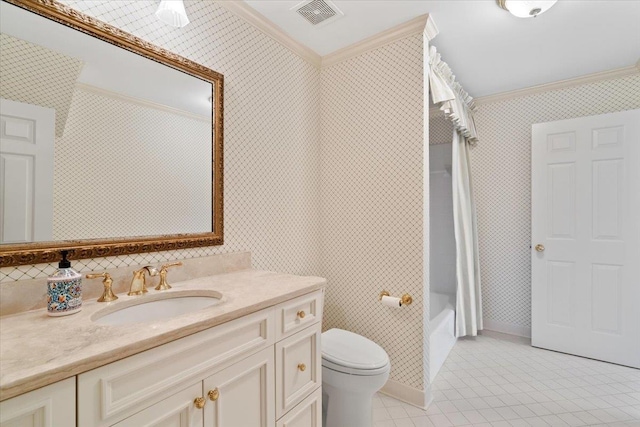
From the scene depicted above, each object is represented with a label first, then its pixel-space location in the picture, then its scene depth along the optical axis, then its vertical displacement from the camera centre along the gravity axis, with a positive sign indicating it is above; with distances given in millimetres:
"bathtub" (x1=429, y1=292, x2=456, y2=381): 2157 -951
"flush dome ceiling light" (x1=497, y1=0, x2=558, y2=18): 1589 +1167
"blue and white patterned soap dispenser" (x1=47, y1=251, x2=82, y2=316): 884 -239
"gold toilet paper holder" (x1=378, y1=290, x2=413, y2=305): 1840 -536
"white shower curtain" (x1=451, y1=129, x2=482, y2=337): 2635 -345
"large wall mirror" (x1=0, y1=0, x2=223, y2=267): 976 +301
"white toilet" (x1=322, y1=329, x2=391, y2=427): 1487 -864
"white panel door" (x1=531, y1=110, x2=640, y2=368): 2303 -180
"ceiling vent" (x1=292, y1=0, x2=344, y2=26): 1667 +1217
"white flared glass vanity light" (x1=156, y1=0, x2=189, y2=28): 1207 +856
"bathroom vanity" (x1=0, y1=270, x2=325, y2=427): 602 -392
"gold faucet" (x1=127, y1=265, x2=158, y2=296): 1128 -264
